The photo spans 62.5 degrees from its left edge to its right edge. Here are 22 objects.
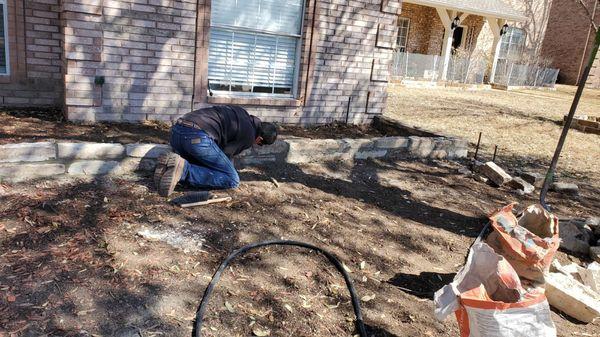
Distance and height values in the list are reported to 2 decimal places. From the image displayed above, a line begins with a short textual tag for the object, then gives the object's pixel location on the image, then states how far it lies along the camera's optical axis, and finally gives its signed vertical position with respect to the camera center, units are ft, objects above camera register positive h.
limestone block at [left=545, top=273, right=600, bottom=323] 11.38 -4.97
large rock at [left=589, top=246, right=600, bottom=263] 14.65 -4.94
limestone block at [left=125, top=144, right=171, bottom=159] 16.55 -3.69
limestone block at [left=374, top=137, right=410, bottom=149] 22.40 -3.58
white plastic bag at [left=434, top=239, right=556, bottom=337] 8.11 -3.79
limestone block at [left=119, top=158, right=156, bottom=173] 16.53 -4.22
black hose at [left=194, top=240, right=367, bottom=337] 9.68 -5.02
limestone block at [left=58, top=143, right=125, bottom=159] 15.43 -3.68
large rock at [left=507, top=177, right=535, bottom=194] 20.56 -4.48
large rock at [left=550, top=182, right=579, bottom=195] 21.33 -4.55
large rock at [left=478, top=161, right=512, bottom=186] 20.86 -4.21
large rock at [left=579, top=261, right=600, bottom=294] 12.57 -4.86
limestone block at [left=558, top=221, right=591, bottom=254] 15.29 -4.79
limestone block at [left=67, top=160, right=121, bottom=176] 15.74 -4.24
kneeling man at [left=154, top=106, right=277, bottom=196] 15.03 -3.17
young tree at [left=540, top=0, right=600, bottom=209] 15.35 -0.86
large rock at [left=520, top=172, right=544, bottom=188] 21.82 -4.42
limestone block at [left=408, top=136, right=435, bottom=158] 23.41 -3.76
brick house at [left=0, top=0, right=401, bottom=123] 20.31 -0.59
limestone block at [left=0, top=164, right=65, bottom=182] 14.57 -4.26
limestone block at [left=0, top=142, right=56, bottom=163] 14.62 -3.69
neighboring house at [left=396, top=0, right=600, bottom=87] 68.44 +6.00
